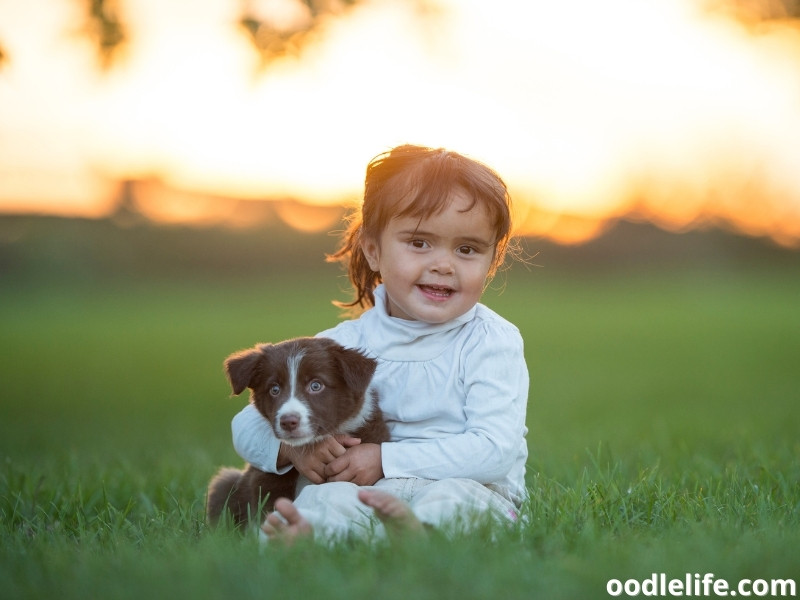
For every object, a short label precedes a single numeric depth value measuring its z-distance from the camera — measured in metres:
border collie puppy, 4.07
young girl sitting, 4.04
